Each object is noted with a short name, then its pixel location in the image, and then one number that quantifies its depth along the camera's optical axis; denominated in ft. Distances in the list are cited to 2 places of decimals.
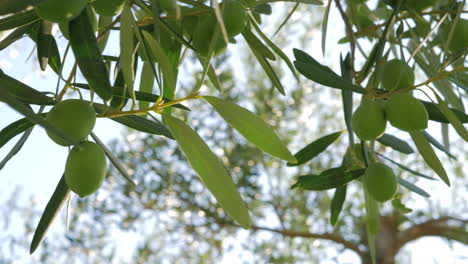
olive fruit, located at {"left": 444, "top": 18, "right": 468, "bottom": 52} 1.74
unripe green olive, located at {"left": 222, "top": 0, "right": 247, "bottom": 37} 1.51
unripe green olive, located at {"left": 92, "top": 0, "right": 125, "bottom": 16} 1.49
